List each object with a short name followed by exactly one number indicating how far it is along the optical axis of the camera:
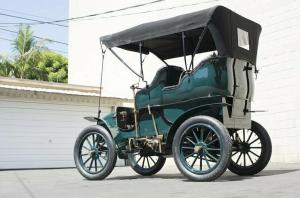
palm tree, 35.19
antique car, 8.05
